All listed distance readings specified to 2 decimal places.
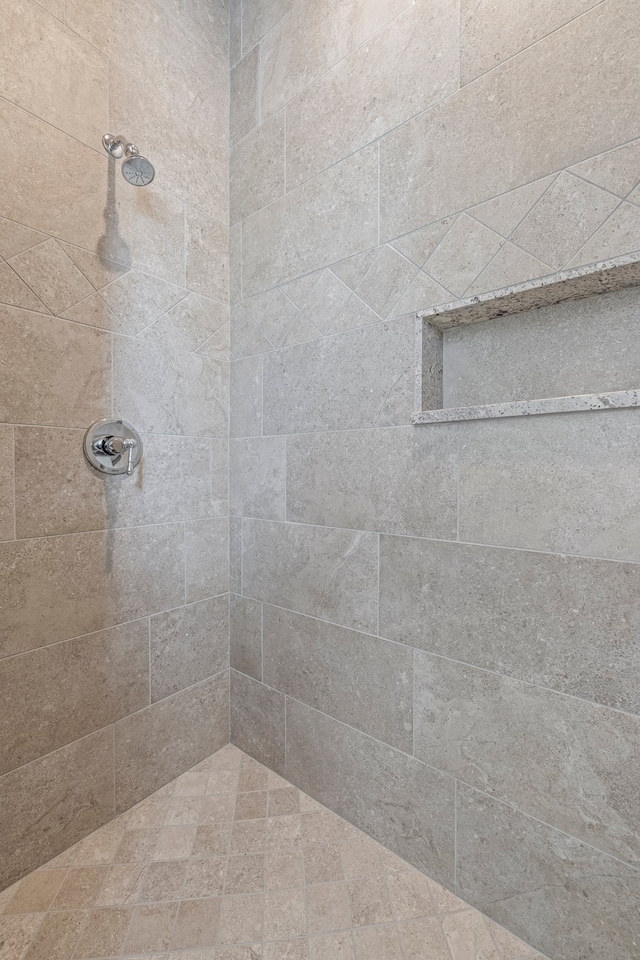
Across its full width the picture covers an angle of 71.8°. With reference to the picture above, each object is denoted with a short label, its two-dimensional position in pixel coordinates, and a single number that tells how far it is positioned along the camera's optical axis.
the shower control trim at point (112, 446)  1.21
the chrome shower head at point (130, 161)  1.16
